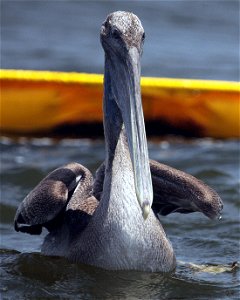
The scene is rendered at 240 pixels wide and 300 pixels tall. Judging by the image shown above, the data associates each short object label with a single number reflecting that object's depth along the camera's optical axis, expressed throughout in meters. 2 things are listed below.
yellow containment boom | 22.56
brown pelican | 12.93
